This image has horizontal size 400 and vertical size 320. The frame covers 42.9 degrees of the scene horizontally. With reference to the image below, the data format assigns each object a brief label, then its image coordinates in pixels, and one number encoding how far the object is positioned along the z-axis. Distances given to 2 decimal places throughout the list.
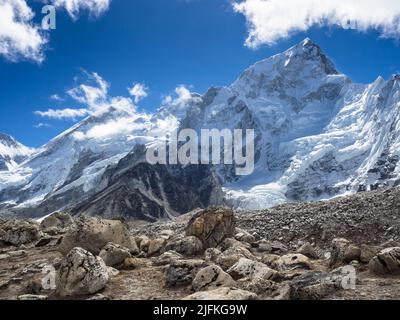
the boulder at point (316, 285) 14.57
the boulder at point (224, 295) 14.03
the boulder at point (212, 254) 21.76
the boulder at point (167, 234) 30.13
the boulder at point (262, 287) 15.45
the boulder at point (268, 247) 27.14
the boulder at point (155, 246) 25.50
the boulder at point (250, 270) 17.62
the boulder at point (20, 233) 29.77
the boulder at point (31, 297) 16.09
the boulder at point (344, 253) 19.61
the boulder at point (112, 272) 19.31
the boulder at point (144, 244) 26.11
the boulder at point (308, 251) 24.95
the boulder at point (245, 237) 28.75
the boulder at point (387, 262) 16.94
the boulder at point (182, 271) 17.88
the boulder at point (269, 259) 21.08
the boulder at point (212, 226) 26.95
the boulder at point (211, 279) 16.52
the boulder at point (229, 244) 24.87
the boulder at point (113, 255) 21.14
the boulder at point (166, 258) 21.89
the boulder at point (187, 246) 24.67
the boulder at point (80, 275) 16.97
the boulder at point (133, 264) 21.23
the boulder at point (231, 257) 20.17
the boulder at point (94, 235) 23.03
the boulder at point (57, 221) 38.25
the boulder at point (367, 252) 19.15
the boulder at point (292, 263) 20.17
